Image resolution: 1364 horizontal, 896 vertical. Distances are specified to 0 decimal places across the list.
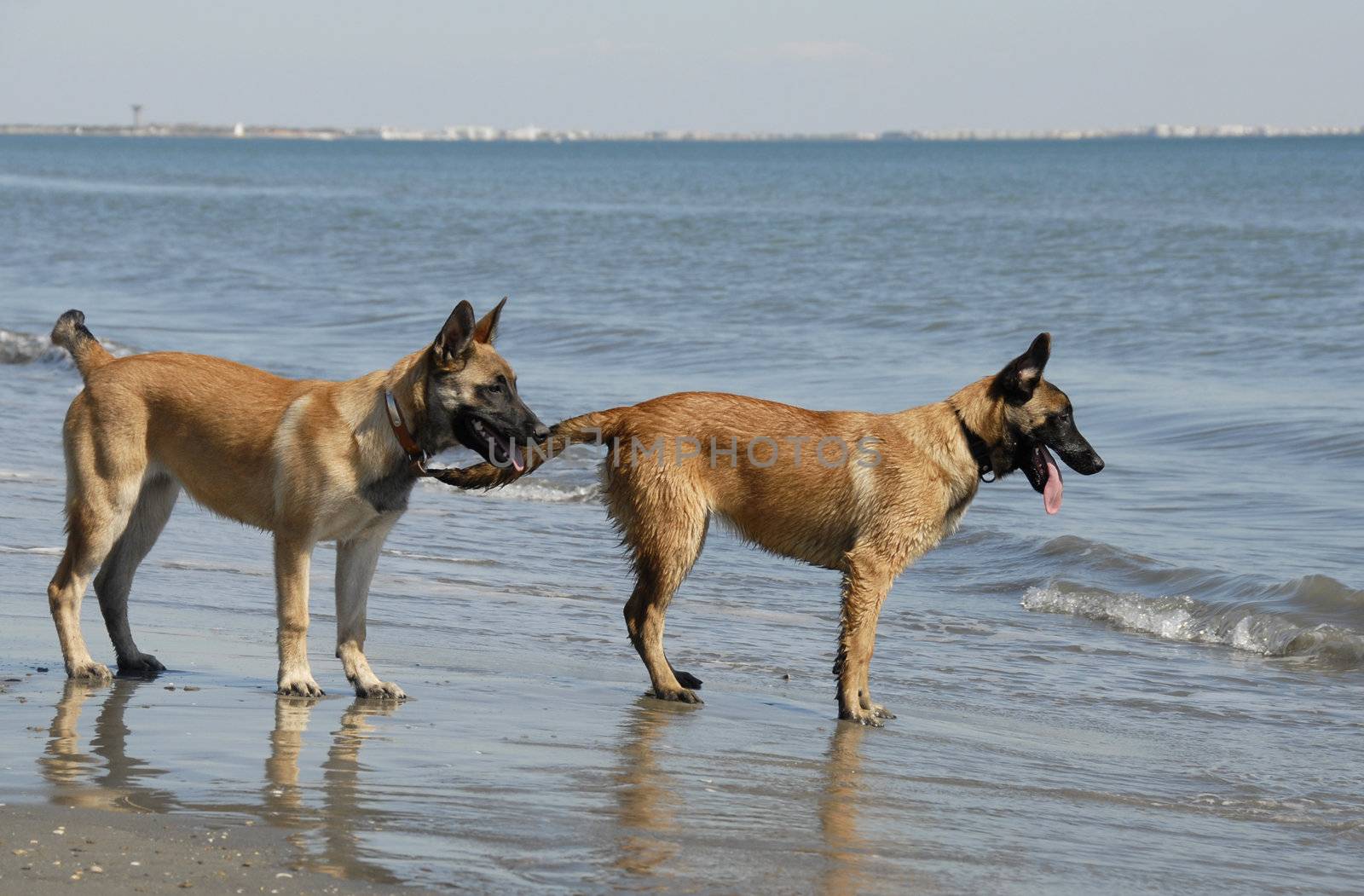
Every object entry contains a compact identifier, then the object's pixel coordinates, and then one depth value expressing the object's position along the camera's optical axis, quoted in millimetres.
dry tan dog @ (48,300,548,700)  12016
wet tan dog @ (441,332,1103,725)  13227
